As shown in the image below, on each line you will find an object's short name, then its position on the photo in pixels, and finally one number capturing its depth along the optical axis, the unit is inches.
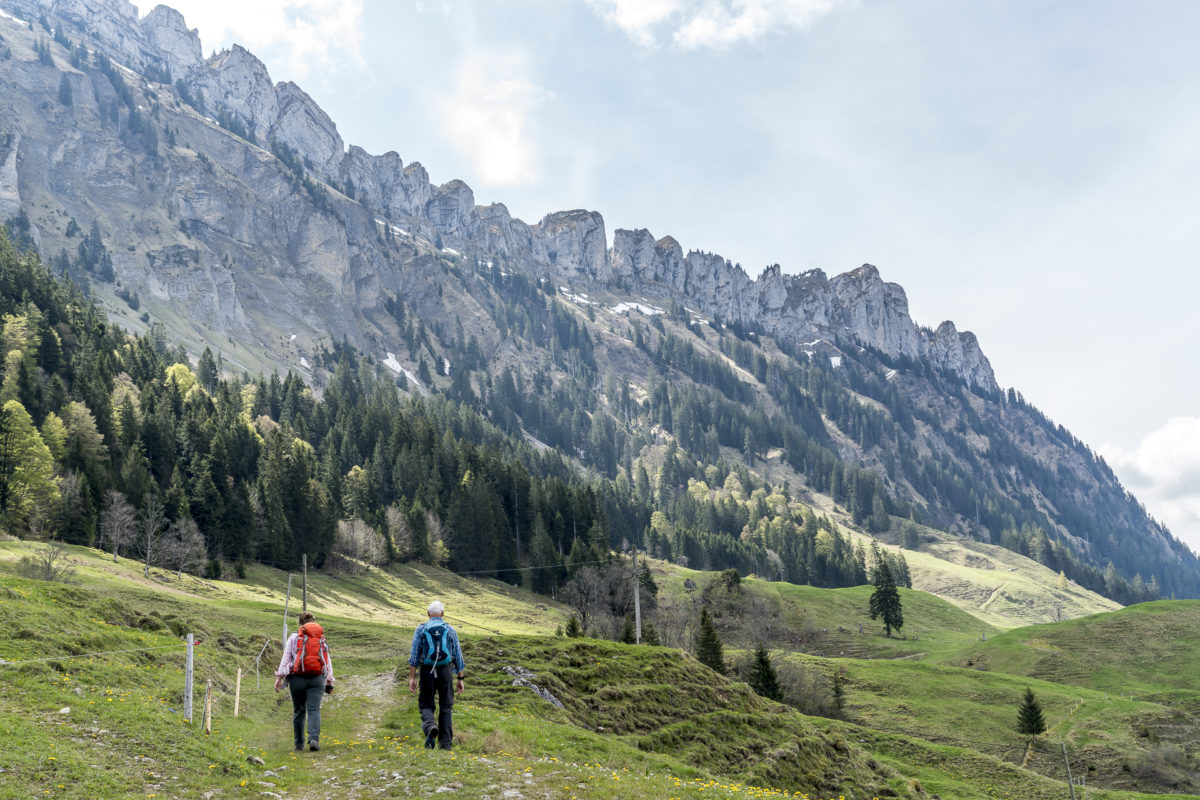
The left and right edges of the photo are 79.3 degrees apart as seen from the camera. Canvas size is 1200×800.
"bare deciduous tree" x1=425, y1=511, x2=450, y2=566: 4795.8
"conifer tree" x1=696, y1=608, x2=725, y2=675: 2642.7
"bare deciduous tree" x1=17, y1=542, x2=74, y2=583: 2054.6
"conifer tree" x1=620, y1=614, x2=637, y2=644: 2600.9
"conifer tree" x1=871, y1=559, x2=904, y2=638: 5182.1
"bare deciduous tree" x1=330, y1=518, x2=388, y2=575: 4313.5
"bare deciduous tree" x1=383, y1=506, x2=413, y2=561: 4638.3
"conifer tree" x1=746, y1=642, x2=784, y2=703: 2485.2
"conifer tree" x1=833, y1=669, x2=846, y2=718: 2807.6
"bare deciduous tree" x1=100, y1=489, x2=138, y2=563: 3125.0
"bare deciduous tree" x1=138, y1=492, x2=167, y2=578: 3095.5
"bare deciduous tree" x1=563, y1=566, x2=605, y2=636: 4343.0
